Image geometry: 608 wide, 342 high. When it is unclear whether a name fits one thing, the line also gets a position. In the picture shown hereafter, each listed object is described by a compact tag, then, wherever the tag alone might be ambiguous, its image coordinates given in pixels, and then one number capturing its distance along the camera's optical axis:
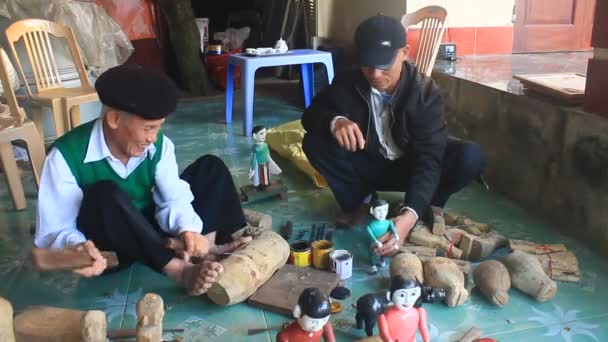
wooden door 3.52
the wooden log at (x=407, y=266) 1.54
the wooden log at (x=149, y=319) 1.11
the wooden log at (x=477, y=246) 1.77
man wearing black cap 1.75
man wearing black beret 1.31
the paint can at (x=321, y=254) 1.73
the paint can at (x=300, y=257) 1.74
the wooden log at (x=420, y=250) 1.75
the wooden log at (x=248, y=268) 1.50
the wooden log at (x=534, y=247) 1.75
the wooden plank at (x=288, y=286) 1.52
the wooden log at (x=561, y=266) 1.66
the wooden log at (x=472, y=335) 1.34
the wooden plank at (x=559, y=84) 2.00
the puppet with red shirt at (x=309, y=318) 1.08
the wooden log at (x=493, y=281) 1.51
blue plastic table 3.50
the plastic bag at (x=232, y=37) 5.70
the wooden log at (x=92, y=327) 1.12
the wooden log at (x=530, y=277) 1.53
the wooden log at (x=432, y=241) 1.78
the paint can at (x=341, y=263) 1.66
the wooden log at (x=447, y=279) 1.51
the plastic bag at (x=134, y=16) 4.82
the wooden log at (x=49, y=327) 1.17
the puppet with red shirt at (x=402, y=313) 1.16
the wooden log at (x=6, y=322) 1.15
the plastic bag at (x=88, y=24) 3.47
